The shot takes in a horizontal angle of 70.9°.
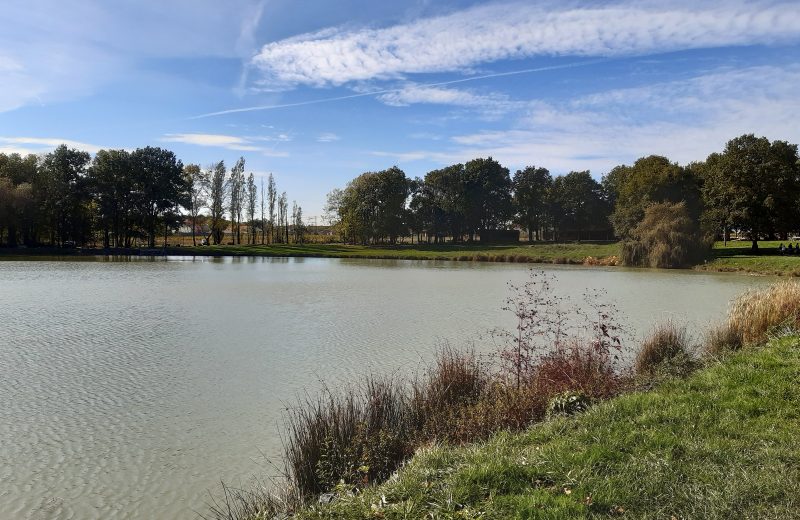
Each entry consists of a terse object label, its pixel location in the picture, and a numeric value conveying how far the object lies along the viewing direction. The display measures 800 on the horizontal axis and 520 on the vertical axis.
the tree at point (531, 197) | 83.69
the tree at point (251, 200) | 84.56
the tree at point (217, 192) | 78.94
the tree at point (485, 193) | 83.44
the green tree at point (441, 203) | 84.62
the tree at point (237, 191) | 81.12
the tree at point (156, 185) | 69.62
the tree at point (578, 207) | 82.12
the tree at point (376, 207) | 82.25
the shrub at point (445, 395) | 7.09
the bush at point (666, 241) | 46.69
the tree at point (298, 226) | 91.61
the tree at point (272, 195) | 90.25
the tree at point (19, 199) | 56.19
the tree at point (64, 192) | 63.41
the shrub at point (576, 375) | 8.17
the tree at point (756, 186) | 47.12
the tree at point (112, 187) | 67.62
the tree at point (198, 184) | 80.12
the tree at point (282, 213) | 93.06
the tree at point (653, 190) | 54.53
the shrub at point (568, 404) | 7.04
